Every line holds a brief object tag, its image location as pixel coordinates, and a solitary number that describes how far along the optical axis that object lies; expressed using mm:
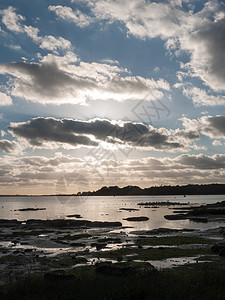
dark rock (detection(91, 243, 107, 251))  31728
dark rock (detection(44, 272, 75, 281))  15450
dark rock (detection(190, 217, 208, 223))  67306
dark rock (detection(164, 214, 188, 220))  75062
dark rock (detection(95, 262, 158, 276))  16594
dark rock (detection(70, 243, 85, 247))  33656
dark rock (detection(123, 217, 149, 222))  72125
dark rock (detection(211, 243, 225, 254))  26991
